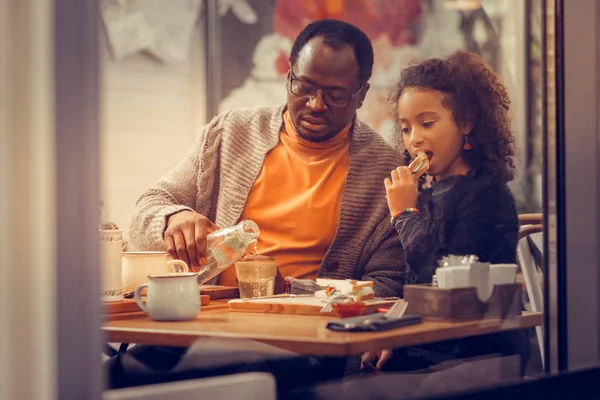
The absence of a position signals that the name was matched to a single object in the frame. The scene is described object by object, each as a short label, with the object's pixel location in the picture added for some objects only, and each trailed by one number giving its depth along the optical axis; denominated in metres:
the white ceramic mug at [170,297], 2.22
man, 2.46
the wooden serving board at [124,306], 2.25
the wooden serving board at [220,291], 2.43
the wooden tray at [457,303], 2.23
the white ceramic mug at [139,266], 2.34
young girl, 2.35
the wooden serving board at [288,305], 2.27
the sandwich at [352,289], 2.31
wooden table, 2.07
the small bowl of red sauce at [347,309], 2.22
